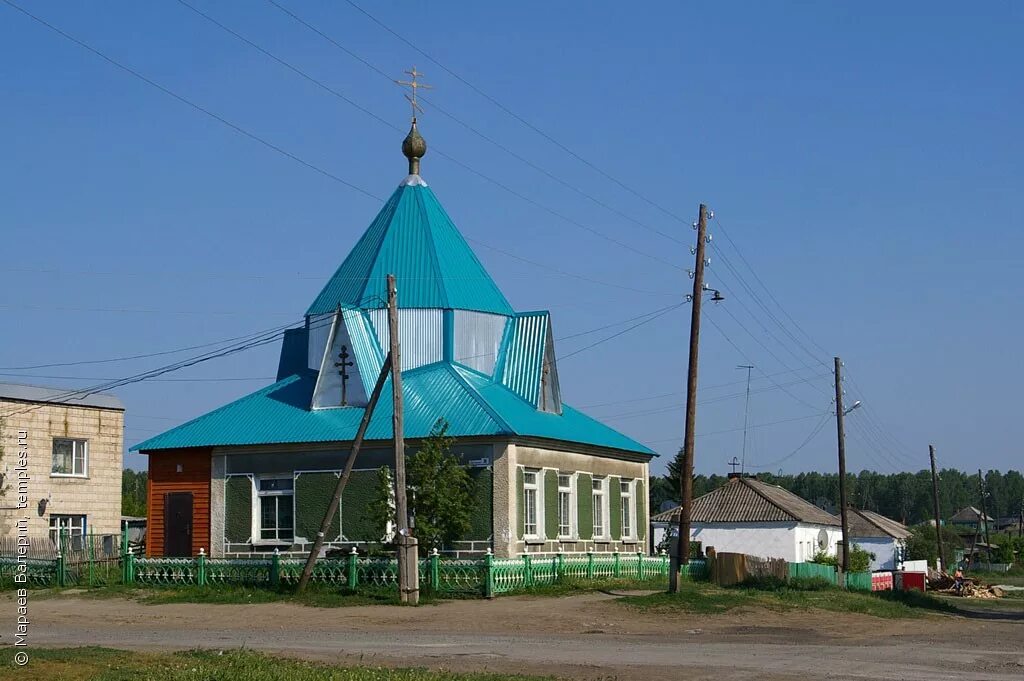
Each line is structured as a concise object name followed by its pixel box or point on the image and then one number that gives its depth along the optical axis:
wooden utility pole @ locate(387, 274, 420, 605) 27.59
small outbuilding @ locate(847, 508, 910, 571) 74.75
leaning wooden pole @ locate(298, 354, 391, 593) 29.29
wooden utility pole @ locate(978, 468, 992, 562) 94.76
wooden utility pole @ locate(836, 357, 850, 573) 47.22
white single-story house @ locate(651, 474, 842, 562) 59.59
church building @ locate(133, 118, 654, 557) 33.75
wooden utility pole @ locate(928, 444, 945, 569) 68.00
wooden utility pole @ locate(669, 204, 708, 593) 29.72
